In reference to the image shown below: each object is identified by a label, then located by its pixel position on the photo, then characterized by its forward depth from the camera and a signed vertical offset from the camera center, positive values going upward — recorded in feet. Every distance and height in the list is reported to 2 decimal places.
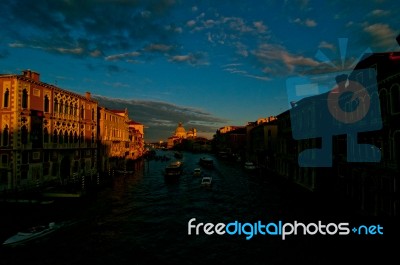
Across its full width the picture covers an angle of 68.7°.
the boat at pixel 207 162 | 281.54 -16.29
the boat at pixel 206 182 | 156.46 -19.26
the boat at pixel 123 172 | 209.96 -17.82
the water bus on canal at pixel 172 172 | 186.62 -16.77
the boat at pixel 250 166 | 242.19 -17.73
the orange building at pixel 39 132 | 109.70 +7.17
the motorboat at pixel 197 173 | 207.82 -19.15
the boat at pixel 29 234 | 66.59 -20.52
